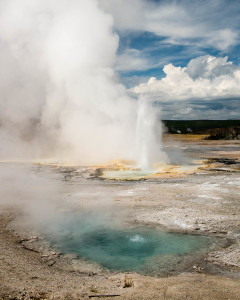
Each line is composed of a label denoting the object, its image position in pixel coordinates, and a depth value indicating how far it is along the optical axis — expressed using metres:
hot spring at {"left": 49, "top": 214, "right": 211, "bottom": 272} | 5.18
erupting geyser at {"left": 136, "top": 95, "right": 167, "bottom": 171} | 18.38
